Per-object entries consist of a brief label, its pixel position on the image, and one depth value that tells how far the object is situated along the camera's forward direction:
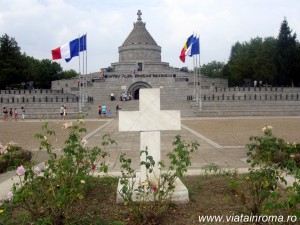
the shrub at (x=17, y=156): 8.58
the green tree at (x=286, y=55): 48.56
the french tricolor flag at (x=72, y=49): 27.50
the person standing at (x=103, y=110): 31.45
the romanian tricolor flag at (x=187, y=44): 32.86
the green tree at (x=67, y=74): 76.71
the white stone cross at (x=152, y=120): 5.67
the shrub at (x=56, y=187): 4.01
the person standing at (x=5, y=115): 28.91
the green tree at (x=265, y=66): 51.69
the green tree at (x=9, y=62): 49.25
